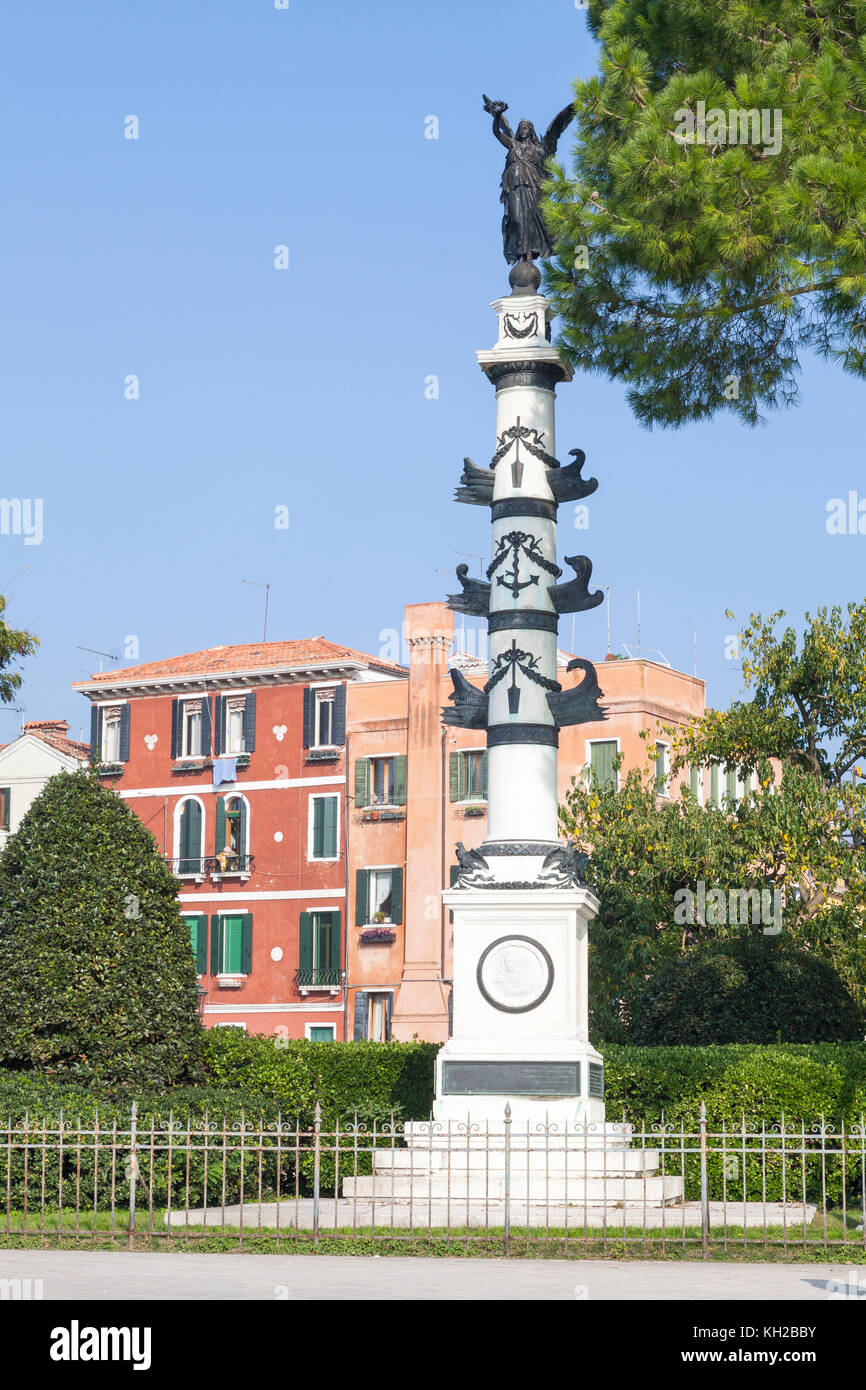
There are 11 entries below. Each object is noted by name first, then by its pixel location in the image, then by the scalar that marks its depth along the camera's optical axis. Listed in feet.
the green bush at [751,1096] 66.80
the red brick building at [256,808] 165.37
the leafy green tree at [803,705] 104.27
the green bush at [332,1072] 74.90
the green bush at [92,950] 65.26
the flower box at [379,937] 160.35
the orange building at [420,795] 153.28
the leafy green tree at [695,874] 100.99
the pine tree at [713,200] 47.47
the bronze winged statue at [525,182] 71.77
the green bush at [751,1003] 91.81
